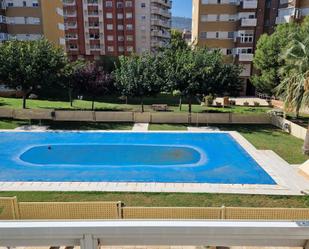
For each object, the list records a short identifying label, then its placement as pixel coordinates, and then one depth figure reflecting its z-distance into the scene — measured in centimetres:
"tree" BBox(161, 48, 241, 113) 2655
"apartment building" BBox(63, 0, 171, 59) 7000
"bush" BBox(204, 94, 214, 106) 3644
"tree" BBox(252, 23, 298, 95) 3309
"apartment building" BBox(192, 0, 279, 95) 4709
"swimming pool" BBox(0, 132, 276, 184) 1558
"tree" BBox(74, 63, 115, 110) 2920
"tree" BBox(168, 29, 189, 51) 4796
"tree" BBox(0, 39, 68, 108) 2584
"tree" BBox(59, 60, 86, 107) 2922
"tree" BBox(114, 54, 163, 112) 2744
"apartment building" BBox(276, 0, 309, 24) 4278
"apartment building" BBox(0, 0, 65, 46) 4709
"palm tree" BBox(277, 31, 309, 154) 1772
